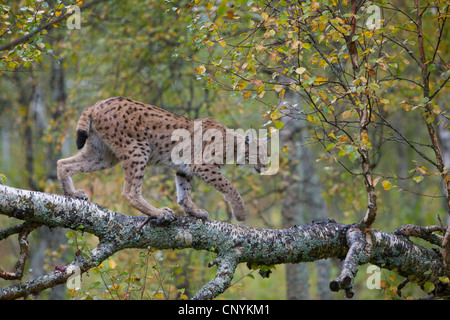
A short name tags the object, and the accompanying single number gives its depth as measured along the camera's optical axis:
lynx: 11.45
